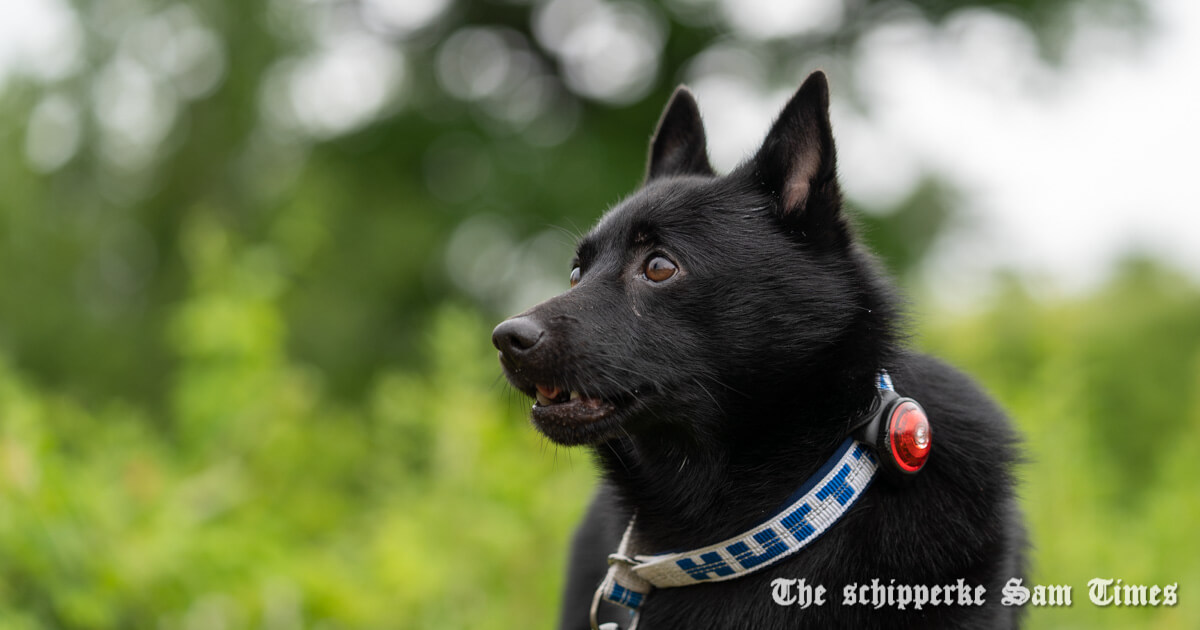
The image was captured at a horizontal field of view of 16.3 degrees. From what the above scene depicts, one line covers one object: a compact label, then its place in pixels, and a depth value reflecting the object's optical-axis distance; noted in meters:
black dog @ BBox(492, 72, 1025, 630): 1.85
